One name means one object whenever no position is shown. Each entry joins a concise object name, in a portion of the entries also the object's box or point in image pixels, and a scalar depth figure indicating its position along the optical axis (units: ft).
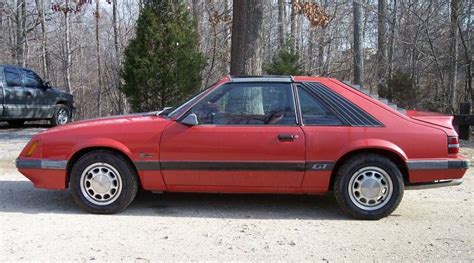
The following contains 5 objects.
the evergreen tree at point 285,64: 45.68
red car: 16.67
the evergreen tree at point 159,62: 40.32
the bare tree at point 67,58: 91.09
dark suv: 42.86
